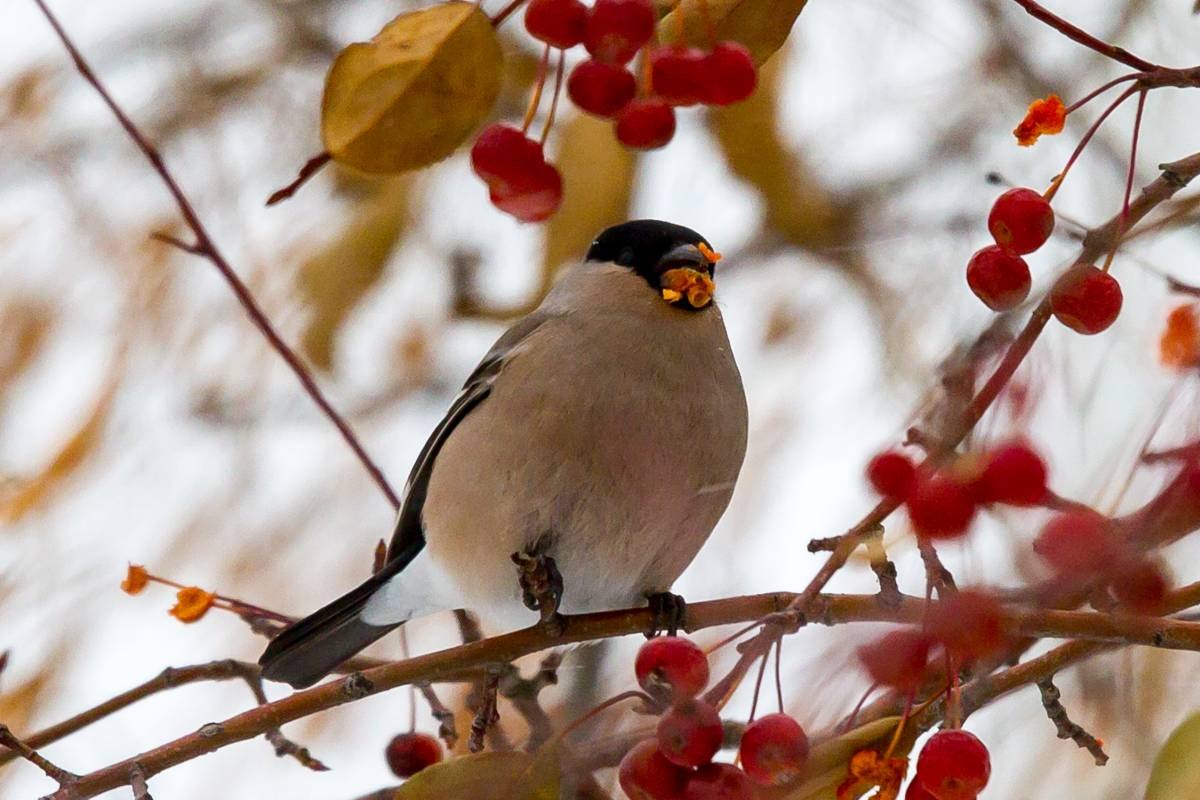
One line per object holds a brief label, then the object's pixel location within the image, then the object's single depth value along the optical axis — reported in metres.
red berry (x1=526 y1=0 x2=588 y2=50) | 4.49
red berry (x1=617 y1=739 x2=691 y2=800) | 4.49
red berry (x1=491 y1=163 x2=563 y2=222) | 4.53
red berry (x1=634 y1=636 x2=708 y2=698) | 4.50
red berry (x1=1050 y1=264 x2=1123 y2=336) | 4.46
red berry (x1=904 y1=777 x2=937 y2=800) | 4.47
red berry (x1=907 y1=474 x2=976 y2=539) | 4.45
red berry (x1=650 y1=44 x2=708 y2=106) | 4.50
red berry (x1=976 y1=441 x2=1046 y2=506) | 4.45
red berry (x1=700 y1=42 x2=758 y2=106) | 4.50
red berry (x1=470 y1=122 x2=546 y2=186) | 4.53
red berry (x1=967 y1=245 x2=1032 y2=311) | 4.47
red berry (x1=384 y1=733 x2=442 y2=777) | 4.63
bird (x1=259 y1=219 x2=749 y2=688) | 4.67
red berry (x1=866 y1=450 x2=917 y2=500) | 4.46
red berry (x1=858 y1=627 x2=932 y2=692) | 4.43
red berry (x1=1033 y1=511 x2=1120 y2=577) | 4.41
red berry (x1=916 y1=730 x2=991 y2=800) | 4.45
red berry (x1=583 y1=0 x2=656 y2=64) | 4.48
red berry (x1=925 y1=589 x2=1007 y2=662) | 4.42
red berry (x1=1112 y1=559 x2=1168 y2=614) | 4.44
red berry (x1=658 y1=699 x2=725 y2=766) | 4.48
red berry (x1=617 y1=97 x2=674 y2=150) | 4.51
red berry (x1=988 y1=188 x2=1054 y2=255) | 4.47
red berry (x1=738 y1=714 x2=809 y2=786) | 4.47
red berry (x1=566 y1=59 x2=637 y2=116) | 4.50
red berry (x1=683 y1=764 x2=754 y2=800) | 4.48
